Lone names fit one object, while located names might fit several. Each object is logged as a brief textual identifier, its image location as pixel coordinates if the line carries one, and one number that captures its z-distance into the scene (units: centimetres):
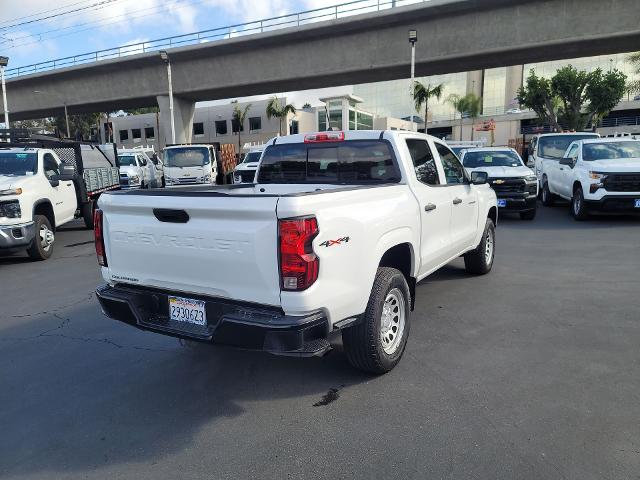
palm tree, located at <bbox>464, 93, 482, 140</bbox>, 5797
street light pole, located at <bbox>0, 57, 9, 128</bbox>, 2528
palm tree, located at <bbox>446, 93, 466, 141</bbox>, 5822
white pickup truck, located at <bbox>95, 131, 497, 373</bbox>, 295
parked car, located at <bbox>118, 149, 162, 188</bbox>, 1959
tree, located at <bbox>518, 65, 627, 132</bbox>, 3747
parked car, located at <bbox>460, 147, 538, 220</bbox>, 1169
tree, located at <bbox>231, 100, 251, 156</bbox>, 5072
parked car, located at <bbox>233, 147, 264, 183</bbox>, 1955
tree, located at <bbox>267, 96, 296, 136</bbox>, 4859
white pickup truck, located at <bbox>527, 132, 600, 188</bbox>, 1557
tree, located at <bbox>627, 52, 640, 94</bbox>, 3244
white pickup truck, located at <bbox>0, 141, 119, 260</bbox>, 807
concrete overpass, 2323
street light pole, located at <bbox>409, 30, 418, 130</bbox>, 2283
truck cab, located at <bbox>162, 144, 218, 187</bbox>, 1949
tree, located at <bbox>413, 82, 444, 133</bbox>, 4695
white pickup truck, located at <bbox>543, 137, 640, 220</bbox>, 1048
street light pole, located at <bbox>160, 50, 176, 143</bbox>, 2987
